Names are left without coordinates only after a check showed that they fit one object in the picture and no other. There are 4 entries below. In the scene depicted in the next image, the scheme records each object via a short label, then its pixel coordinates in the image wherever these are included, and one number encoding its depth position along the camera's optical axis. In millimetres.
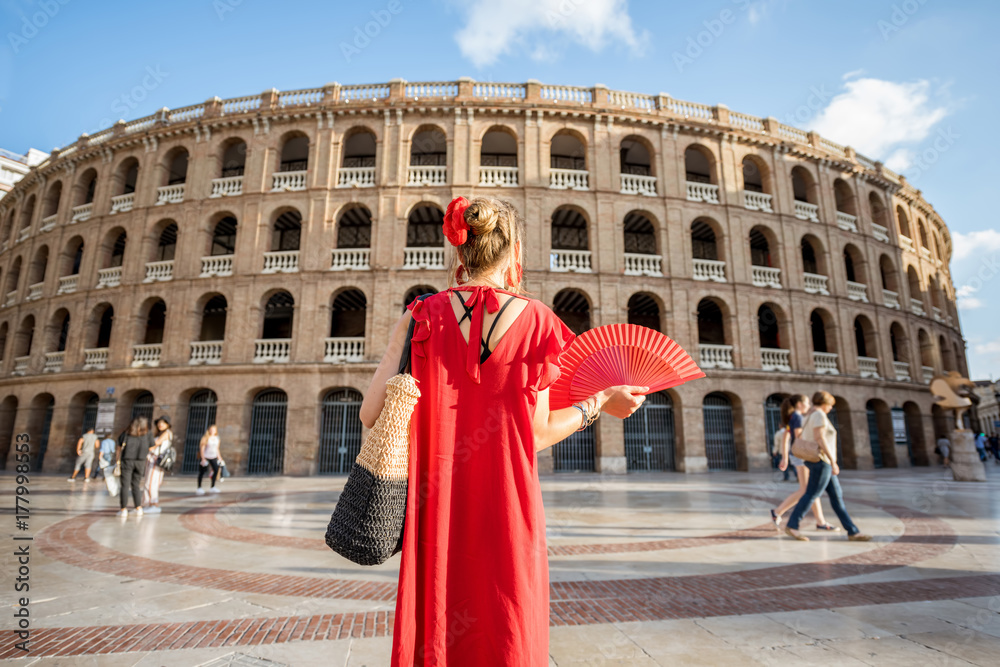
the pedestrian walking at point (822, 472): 6301
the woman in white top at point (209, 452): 12305
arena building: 18953
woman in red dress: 1460
